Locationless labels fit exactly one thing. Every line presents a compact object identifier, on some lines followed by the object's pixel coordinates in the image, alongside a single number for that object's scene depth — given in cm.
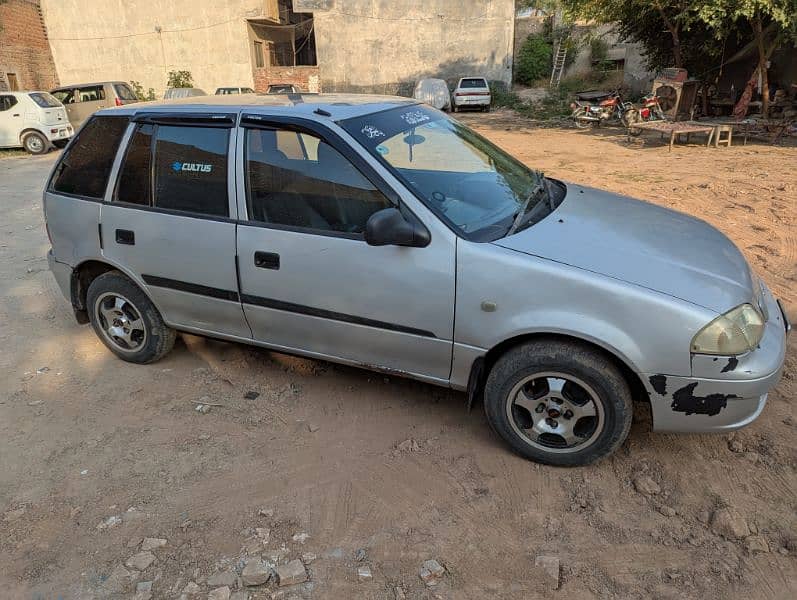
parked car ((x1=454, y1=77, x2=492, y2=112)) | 2470
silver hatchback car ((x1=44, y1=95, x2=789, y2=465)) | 258
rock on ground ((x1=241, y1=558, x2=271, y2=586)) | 234
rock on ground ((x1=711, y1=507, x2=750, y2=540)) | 249
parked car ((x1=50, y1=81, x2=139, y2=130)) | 1733
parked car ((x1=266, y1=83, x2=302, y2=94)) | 2242
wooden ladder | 2952
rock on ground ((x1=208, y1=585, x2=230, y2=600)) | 229
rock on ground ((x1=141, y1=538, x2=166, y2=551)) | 255
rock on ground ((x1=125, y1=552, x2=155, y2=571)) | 246
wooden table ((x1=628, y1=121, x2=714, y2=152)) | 1254
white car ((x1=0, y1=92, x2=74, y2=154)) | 1498
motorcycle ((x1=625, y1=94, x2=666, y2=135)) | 1508
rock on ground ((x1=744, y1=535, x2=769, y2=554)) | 240
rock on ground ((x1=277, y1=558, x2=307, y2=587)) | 235
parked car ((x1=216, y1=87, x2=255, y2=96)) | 2131
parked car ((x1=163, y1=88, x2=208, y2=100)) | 2220
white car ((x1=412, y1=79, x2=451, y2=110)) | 2492
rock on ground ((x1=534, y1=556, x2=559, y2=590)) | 232
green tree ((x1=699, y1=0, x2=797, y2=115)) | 1155
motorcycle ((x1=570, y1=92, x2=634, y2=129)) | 1839
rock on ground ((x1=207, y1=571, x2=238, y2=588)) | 236
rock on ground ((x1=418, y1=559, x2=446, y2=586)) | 235
